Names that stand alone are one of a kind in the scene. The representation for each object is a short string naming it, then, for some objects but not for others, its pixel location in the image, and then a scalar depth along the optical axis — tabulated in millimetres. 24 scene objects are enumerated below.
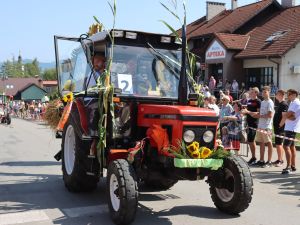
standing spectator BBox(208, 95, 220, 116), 11562
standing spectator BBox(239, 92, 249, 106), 13535
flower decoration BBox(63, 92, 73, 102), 7023
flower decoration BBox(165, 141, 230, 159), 5598
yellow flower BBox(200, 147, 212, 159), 5699
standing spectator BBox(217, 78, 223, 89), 30083
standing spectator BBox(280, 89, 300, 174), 9539
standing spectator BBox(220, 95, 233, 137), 11625
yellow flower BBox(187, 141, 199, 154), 5668
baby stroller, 29306
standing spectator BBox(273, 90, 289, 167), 10336
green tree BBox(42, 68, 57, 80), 129587
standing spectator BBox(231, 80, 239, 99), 27291
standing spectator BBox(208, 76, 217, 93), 28150
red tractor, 5742
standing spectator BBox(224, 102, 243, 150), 11461
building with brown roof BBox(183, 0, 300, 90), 28516
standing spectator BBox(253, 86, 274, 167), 10547
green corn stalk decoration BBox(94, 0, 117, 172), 6219
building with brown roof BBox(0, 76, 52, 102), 90125
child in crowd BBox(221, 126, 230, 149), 11414
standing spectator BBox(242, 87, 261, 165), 10984
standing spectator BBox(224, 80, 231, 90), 28767
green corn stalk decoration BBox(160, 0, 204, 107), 6535
